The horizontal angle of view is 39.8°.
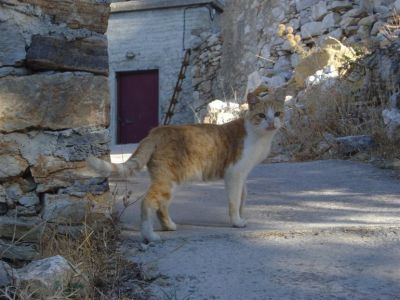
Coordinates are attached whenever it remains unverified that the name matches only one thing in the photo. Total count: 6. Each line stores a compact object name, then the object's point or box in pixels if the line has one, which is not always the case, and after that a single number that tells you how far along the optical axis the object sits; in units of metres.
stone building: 13.78
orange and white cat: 3.50
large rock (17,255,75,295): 2.40
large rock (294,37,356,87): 8.42
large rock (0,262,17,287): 2.49
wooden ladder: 13.63
